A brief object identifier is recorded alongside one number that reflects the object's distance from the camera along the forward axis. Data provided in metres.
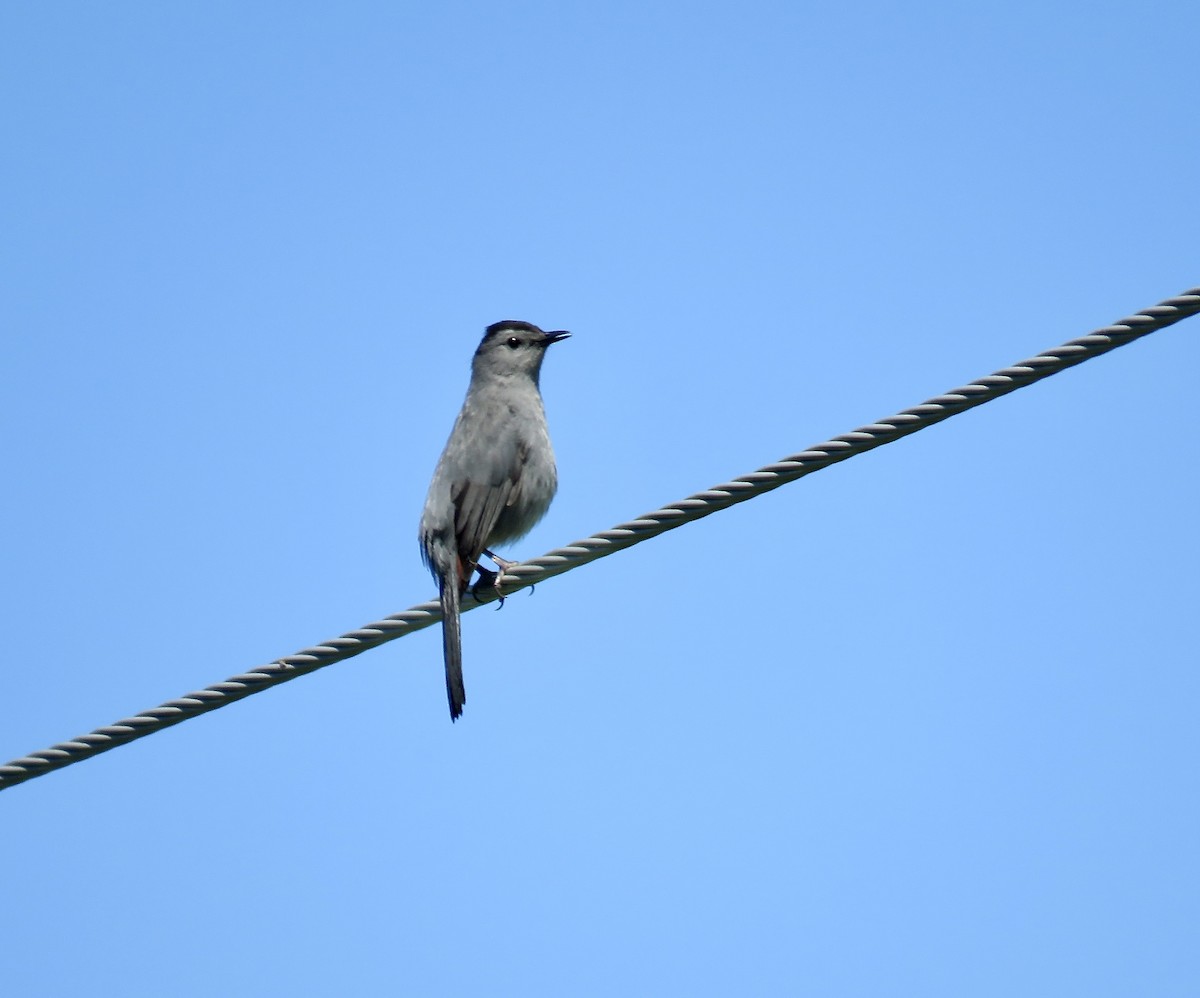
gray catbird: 15.80
